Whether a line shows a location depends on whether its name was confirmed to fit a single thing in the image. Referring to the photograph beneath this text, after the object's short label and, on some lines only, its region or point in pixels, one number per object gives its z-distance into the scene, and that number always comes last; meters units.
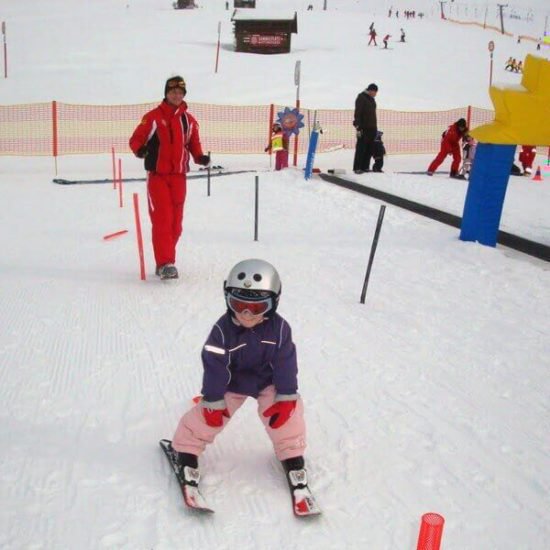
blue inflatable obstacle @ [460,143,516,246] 7.61
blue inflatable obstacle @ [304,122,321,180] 12.91
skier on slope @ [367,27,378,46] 47.25
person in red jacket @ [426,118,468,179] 14.34
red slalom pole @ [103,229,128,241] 8.11
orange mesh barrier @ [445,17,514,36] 64.94
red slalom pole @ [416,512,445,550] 1.67
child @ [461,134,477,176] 14.44
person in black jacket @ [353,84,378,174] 13.49
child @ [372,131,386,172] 14.06
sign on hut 40.69
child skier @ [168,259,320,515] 2.82
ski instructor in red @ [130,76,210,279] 5.85
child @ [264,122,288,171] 14.59
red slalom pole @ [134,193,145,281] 6.03
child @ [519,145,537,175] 15.20
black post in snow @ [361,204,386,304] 5.50
